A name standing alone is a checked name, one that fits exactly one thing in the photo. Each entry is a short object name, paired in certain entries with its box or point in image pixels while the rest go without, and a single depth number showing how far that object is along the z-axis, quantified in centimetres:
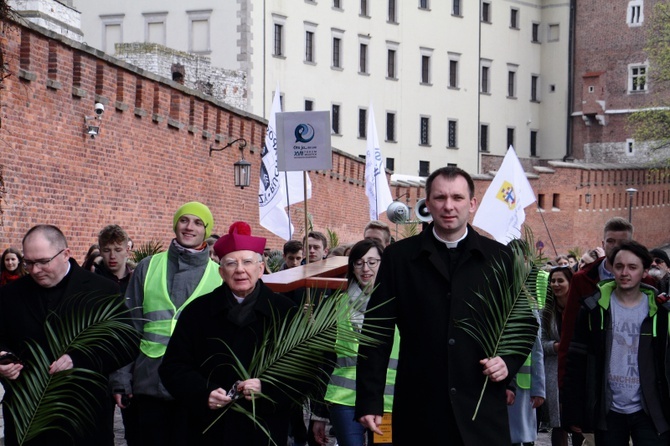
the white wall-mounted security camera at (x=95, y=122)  1989
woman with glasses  659
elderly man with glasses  511
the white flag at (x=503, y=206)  1616
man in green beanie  614
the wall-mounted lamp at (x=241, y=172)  2557
